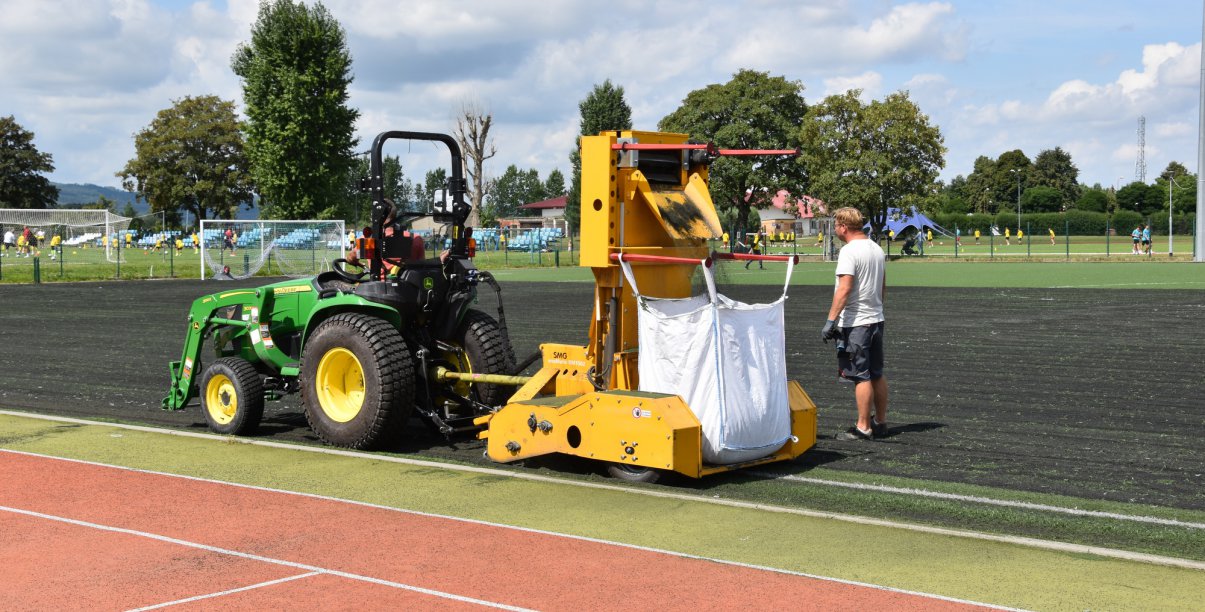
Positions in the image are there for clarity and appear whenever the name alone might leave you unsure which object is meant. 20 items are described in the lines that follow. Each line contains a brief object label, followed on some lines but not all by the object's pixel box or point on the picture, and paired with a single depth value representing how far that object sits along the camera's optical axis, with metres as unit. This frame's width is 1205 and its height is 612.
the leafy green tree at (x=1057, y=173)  118.31
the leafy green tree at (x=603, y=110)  82.38
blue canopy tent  58.38
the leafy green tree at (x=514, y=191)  165.12
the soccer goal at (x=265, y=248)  43.97
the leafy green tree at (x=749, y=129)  72.44
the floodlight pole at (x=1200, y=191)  45.91
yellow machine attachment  7.86
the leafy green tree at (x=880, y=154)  55.94
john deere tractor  9.20
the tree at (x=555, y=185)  177.00
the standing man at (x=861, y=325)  9.56
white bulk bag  7.96
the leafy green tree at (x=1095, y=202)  105.75
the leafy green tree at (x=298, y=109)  58.72
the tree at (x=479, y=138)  53.41
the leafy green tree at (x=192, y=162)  97.31
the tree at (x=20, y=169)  102.12
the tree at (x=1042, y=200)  109.38
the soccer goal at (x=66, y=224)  52.44
